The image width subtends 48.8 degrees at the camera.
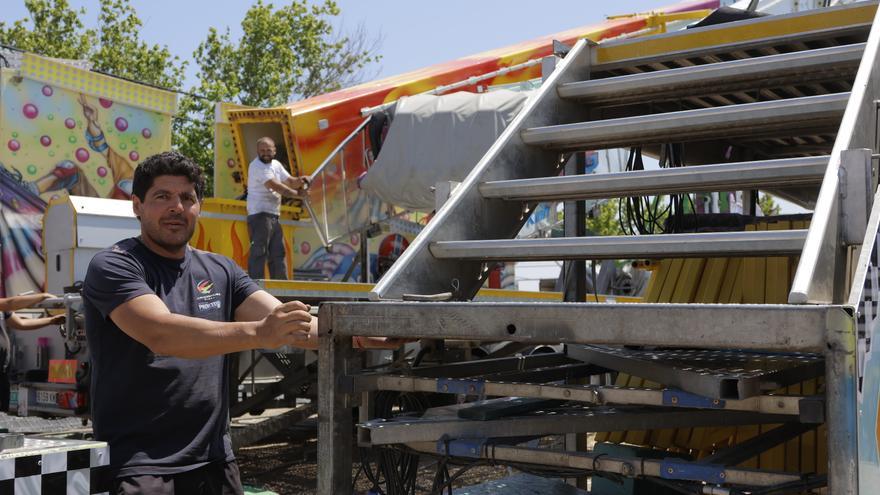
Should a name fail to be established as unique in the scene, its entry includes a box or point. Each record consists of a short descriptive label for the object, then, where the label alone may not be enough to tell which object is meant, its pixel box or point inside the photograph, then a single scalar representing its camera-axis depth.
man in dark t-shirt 3.09
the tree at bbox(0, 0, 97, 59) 26.52
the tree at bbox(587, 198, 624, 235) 25.88
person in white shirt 9.55
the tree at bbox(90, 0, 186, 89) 27.09
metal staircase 2.61
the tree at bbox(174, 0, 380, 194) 28.06
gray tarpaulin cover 9.06
